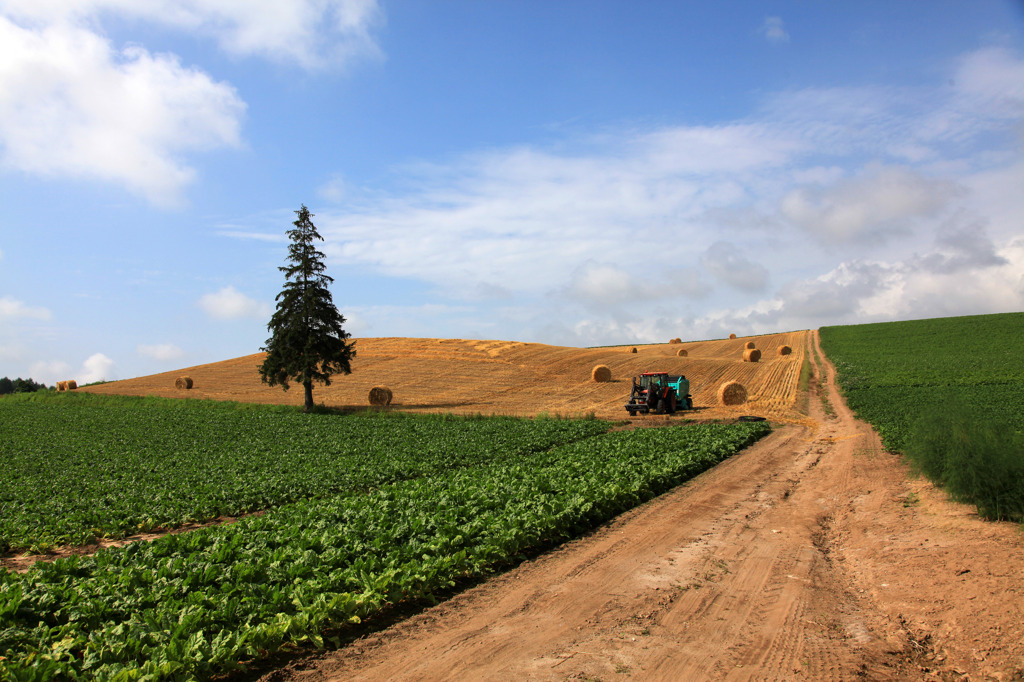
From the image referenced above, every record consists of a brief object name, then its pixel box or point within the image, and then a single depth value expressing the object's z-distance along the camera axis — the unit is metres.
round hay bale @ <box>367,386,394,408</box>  38.62
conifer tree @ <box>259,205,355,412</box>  37.22
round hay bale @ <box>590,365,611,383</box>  44.03
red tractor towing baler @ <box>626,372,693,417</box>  30.73
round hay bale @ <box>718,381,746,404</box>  33.22
